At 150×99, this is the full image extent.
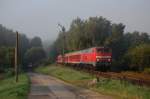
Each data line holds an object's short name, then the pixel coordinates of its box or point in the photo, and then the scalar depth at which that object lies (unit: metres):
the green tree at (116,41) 74.99
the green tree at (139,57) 52.33
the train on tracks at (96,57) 43.84
